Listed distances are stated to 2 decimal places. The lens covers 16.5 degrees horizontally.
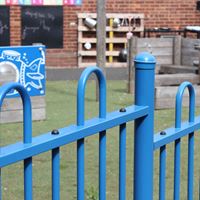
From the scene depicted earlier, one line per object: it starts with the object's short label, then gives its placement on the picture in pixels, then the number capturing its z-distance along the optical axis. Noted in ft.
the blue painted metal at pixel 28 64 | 27.17
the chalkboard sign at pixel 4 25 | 49.88
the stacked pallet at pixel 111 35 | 51.42
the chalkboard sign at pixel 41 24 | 50.01
